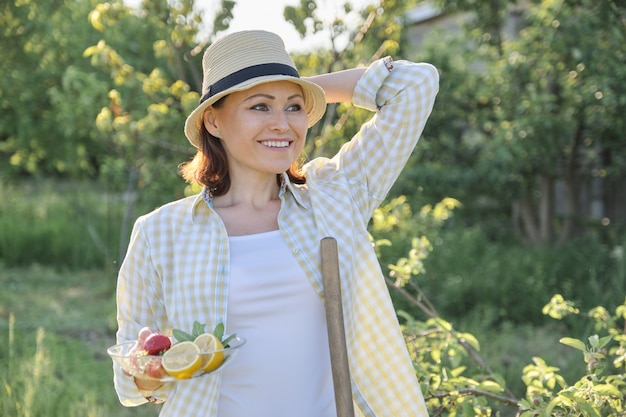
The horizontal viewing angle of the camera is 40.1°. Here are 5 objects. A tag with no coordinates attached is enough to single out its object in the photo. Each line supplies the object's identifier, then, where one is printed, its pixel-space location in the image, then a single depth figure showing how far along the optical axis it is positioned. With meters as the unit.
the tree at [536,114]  6.10
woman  1.93
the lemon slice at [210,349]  1.68
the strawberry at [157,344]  1.72
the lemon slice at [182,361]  1.66
